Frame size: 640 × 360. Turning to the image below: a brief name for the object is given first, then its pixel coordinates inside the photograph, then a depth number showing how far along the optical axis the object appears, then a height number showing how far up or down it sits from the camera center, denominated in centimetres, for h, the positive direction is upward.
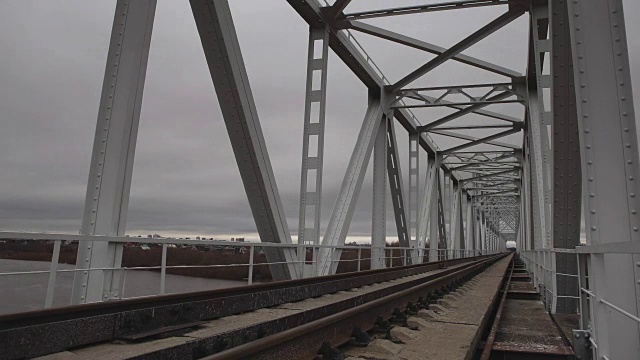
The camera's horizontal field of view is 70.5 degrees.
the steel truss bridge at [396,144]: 325 +153
